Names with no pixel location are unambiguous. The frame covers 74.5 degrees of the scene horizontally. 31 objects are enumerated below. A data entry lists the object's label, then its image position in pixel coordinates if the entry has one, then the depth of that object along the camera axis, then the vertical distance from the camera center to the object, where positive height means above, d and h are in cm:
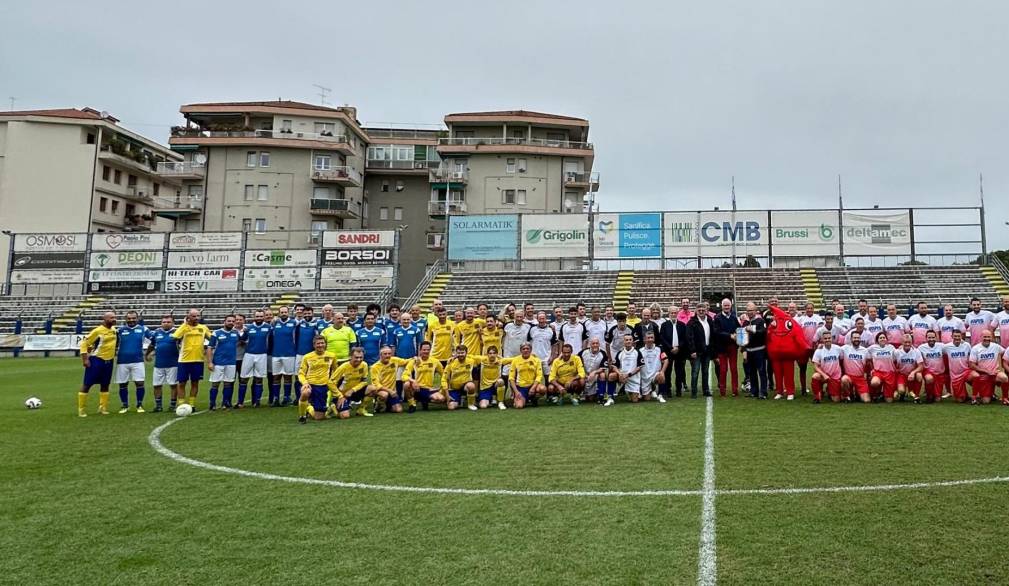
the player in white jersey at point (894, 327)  1199 +30
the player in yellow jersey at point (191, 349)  1199 -37
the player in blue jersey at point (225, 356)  1223 -49
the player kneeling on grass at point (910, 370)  1111 -44
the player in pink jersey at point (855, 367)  1122 -41
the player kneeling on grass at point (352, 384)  1091 -87
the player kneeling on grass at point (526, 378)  1155 -73
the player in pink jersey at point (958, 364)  1100 -32
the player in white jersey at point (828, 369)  1127 -45
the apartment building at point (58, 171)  4800 +1136
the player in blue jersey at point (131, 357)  1200 -54
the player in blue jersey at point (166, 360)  1203 -58
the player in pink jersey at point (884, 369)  1113 -43
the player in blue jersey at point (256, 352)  1253 -41
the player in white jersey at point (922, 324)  1162 +37
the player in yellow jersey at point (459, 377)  1159 -74
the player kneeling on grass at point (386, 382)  1112 -84
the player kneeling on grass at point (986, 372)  1077 -42
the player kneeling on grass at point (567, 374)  1167 -66
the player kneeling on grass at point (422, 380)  1128 -79
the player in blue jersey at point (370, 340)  1260 -14
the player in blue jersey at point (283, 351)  1261 -39
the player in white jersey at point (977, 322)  1173 +42
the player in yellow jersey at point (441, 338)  1249 -7
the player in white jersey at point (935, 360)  1110 -26
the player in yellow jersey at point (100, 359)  1145 -56
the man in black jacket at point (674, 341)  1212 -3
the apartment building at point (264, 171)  4922 +1184
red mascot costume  1163 -10
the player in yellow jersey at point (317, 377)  1070 -74
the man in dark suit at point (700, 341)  1204 -2
